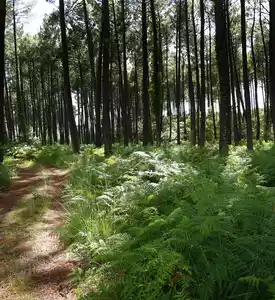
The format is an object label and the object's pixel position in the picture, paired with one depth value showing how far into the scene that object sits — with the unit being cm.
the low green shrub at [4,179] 812
